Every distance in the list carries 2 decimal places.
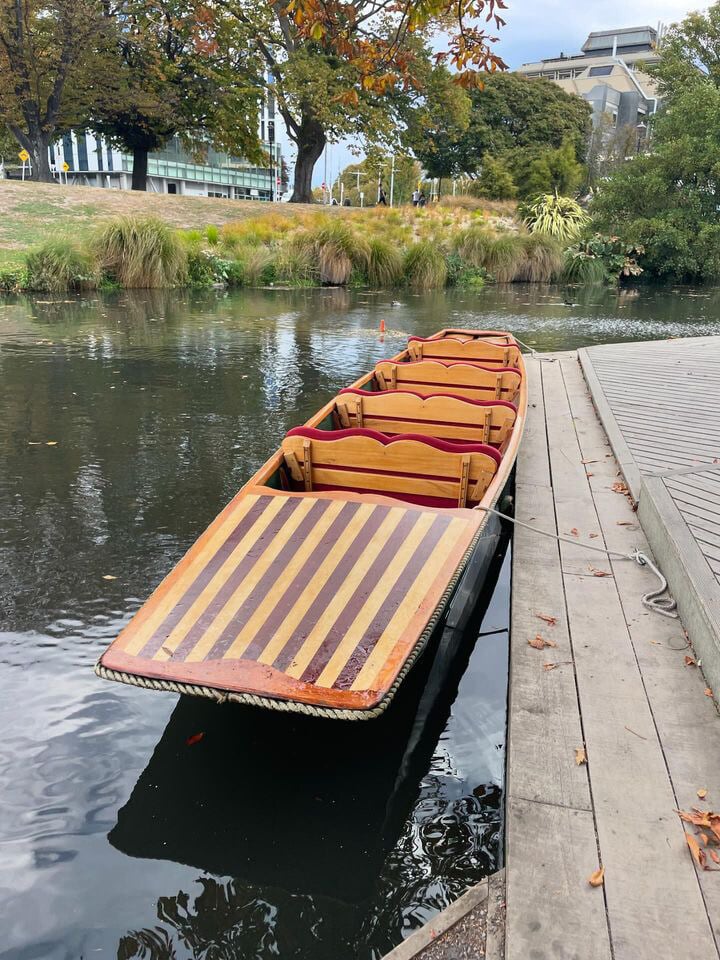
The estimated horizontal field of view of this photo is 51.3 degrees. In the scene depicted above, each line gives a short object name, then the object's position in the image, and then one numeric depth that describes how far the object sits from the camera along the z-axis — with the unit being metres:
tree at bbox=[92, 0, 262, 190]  27.34
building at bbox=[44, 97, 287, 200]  54.66
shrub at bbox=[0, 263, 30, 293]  15.85
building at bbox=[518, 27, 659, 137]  77.00
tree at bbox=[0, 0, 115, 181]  25.64
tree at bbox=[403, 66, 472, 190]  28.83
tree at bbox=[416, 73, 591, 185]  42.59
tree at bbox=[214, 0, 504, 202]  26.58
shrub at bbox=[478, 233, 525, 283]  21.61
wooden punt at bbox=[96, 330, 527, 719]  2.51
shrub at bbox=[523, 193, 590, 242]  26.77
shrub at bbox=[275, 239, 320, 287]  18.61
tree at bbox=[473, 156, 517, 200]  37.84
